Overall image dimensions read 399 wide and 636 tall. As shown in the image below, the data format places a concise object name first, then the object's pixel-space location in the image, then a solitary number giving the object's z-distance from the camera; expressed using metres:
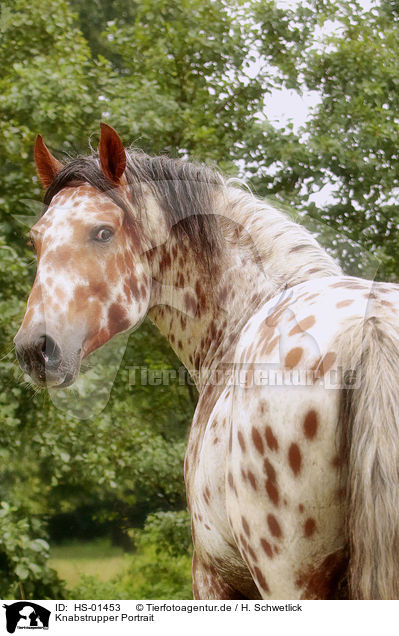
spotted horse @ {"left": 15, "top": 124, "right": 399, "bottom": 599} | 3.26
